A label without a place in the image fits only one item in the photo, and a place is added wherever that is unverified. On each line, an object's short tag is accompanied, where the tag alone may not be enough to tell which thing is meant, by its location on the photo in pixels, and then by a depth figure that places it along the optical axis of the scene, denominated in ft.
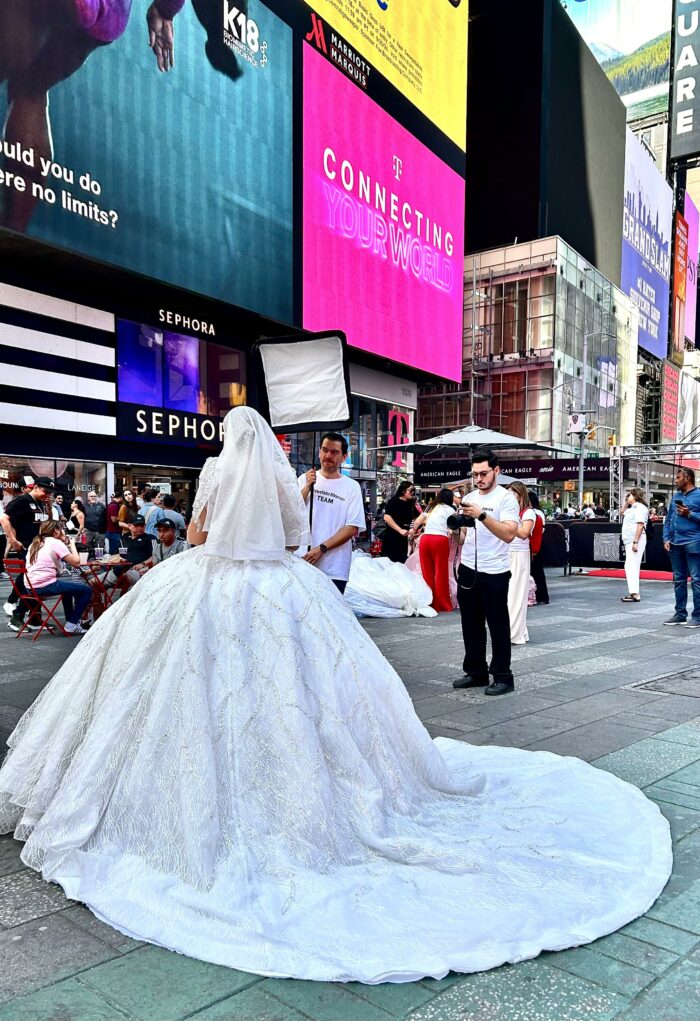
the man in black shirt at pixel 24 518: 32.68
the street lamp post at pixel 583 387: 141.33
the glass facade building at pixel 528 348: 132.36
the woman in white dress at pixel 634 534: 39.75
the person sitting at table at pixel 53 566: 28.45
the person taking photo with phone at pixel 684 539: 33.12
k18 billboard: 55.42
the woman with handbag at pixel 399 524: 39.32
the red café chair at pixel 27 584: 28.84
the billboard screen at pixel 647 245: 177.47
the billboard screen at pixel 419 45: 85.92
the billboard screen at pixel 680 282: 215.51
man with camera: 20.22
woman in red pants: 37.08
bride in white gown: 8.46
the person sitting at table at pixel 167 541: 32.65
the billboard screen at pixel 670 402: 205.16
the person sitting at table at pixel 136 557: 31.53
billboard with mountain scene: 217.56
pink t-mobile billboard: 81.41
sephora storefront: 61.26
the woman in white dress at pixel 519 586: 28.68
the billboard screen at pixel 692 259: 225.97
